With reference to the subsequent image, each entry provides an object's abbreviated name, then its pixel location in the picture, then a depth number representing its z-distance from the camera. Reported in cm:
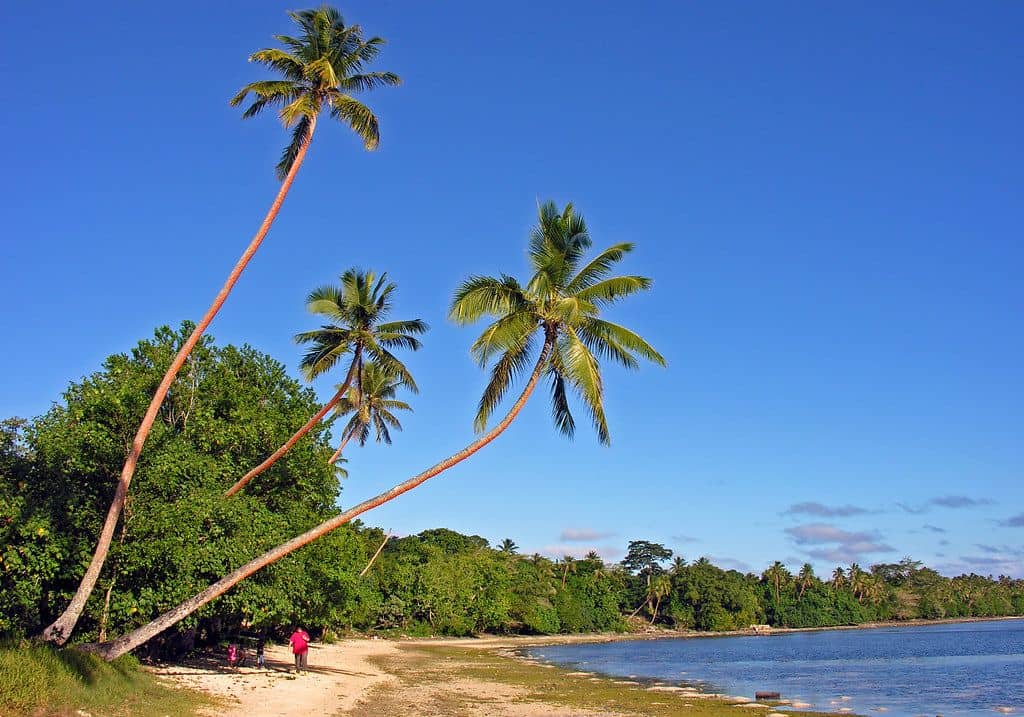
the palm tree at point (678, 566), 12644
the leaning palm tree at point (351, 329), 2877
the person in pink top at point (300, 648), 2828
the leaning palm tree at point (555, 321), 1902
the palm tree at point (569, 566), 10946
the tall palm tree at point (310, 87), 1894
